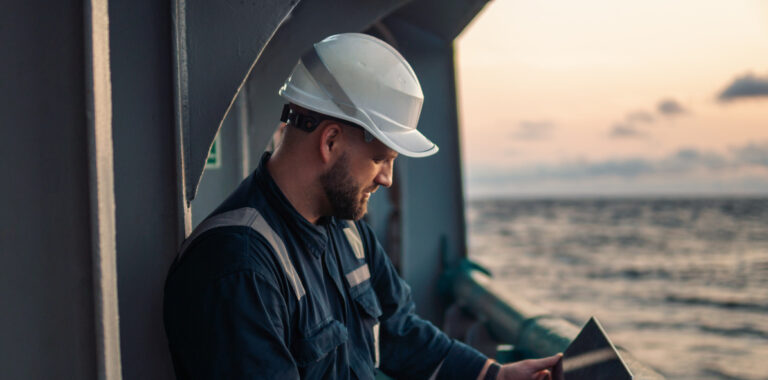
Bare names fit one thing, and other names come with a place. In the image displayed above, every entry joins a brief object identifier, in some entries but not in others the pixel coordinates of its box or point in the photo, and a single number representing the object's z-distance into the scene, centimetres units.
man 165
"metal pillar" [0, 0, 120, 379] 129
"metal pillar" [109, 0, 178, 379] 181
